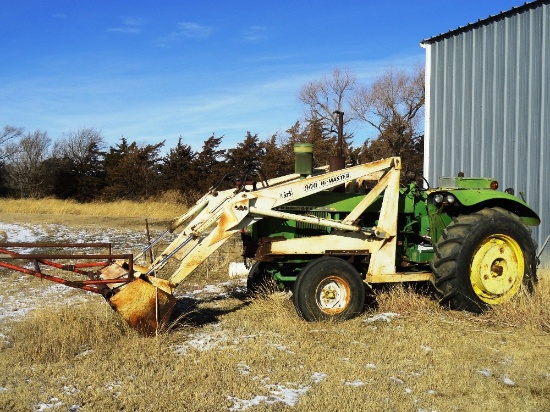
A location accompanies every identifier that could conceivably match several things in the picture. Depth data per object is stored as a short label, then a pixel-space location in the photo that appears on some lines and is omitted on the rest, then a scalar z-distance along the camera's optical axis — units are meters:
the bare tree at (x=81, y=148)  38.27
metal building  10.00
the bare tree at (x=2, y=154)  41.91
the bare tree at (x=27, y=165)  35.19
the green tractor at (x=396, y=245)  6.45
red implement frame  5.32
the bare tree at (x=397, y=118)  37.06
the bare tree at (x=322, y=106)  37.96
